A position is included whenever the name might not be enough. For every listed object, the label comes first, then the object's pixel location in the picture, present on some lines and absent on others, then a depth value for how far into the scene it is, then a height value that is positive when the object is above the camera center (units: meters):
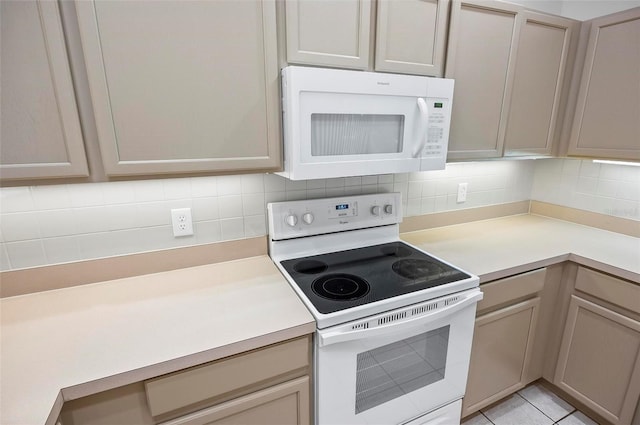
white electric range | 1.10 -0.62
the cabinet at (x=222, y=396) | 0.87 -0.75
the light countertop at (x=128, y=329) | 0.80 -0.60
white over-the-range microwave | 1.08 +0.04
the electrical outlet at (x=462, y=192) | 1.96 -0.37
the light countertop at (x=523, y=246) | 1.44 -0.58
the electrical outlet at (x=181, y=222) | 1.34 -0.37
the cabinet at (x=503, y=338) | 1.46 -0.98
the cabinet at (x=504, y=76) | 1.39 +0.26
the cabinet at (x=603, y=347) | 1.43 -1.01
